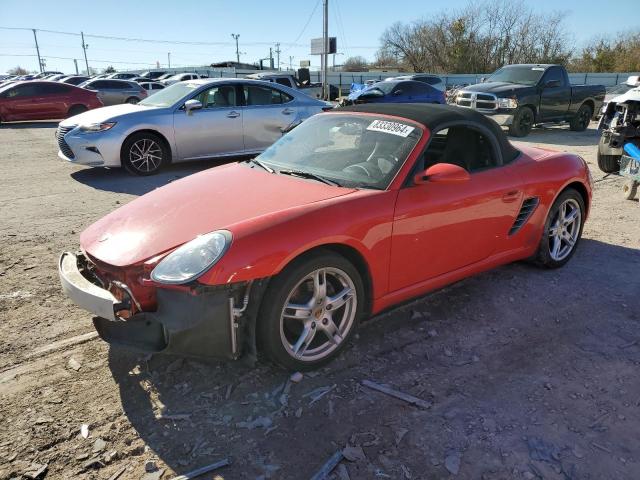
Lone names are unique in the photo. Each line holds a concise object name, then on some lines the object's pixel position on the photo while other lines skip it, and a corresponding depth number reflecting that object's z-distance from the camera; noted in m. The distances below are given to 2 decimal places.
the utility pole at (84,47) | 92.44
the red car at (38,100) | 17.25
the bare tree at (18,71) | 113.76
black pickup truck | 12.79
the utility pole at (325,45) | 22.53
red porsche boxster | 2.48
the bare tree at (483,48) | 52.25
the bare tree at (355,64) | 70.15
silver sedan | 7.66
